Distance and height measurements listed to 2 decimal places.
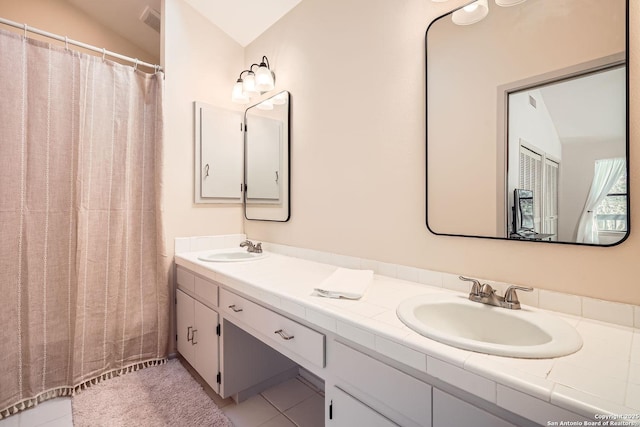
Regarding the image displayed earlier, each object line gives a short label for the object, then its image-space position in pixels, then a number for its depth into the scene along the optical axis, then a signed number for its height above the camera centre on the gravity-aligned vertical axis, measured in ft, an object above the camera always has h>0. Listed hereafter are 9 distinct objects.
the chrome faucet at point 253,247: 6.79 -0.82
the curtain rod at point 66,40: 5.04 +3.20
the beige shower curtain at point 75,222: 5.05 -0.23
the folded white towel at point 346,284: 3.56 -0.93
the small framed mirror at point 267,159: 6.69 +1.31
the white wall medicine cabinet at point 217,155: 7.12 +1.46
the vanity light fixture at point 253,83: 6.64 +3.03
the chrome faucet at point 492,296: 3.24 -0.92
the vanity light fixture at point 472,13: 3.68 +2.62
